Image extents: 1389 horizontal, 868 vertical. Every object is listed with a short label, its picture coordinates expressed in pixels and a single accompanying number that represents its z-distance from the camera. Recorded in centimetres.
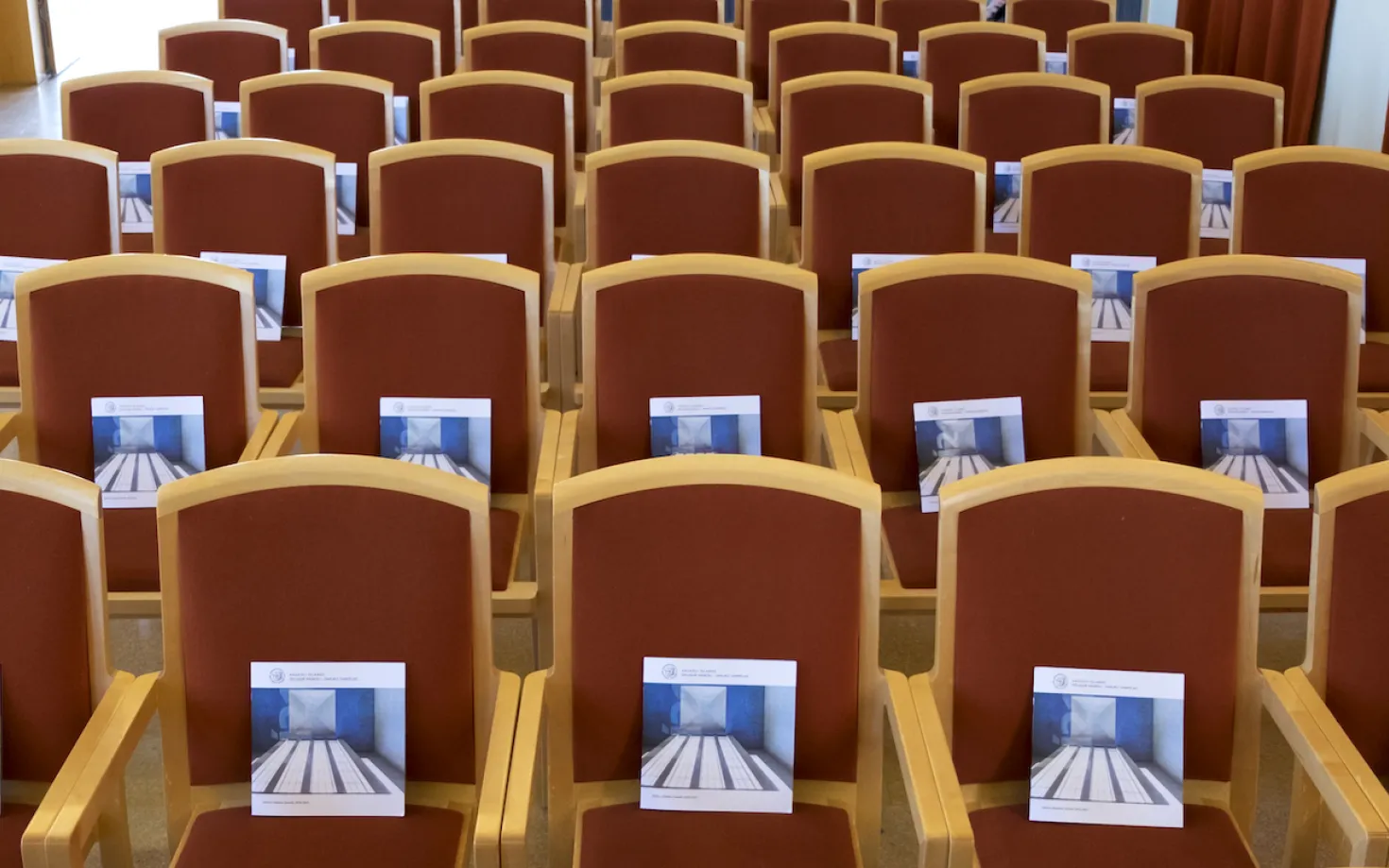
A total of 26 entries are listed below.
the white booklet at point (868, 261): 341
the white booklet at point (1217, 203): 395
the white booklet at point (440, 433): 274
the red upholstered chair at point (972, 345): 282
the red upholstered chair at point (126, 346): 275
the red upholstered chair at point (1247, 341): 285
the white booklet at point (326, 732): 205
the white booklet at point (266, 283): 344
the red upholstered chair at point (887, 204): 343
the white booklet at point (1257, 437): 286
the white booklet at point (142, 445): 276
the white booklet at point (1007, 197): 419
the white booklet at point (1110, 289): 348
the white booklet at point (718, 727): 206
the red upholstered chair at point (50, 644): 201
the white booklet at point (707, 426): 276
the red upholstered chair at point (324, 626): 202
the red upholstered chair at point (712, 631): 203
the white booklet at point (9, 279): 341
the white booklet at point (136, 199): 392
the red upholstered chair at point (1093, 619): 206
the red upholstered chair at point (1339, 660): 204
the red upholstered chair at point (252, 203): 342
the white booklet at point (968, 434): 283
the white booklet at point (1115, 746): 207
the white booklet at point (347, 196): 396
